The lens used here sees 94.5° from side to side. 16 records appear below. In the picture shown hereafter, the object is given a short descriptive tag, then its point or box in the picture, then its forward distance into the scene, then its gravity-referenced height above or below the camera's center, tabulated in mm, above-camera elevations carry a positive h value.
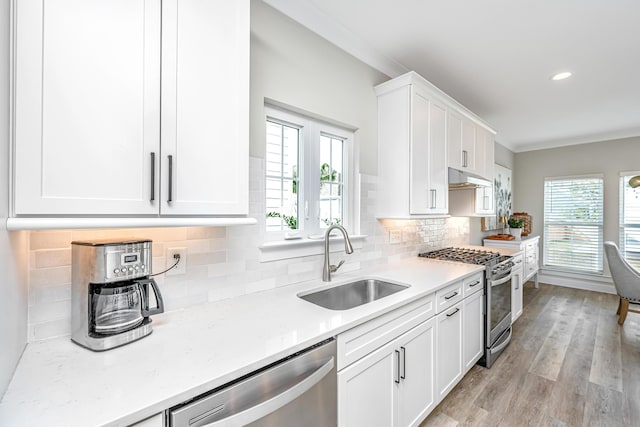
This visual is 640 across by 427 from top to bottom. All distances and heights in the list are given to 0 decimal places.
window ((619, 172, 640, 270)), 4656 -56
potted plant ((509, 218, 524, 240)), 4805 -191
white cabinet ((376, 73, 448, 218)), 2357 +557
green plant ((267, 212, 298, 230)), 1905 -35
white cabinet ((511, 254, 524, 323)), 3436 -846
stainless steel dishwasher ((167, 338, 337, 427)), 834 -590
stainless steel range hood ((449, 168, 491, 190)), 2726 +345
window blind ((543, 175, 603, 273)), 5008 -109
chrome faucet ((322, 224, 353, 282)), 1923 -337
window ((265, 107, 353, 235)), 1909 +291
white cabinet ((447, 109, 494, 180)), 2834 +736
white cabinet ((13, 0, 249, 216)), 832 +351
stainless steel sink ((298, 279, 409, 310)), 1867 -530
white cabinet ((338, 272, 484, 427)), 1312 -787
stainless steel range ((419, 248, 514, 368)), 2498 -724
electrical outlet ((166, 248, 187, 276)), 1386 -225
